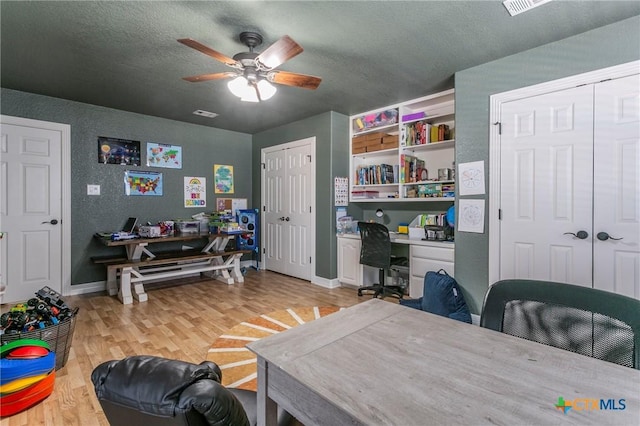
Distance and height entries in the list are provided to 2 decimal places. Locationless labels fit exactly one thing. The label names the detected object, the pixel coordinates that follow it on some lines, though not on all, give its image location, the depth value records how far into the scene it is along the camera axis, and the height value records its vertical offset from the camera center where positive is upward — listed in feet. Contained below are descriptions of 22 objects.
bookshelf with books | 11.78 +2.60
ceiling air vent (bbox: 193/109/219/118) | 13.93 +4.59
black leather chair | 2.17 -1.34
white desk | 10.63 -1.85
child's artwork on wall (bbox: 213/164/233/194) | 17.01 +1.88
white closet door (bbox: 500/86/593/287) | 7.78 +0.68
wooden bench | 11.87 -2.59
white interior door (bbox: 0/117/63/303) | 11.46 +0.09
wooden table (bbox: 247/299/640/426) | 2.15 -1.39
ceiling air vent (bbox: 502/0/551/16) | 6.41 +4.37
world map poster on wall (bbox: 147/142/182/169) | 14.79 +2.80
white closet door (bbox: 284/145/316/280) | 15.15 -0.01
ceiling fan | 6.89 +3.53
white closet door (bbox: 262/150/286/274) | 16.65 +0.05
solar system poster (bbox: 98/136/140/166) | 13.51 +2.76
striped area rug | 6.70 -3.53
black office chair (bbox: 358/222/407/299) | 11.62 -1.67
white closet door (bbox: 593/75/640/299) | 7.10 +0.60
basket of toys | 6.55 -2.48
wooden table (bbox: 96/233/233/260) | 12.19 -1.34
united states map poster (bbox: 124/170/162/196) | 14.24 +1.39
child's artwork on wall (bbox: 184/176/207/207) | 15.97 +1.07
